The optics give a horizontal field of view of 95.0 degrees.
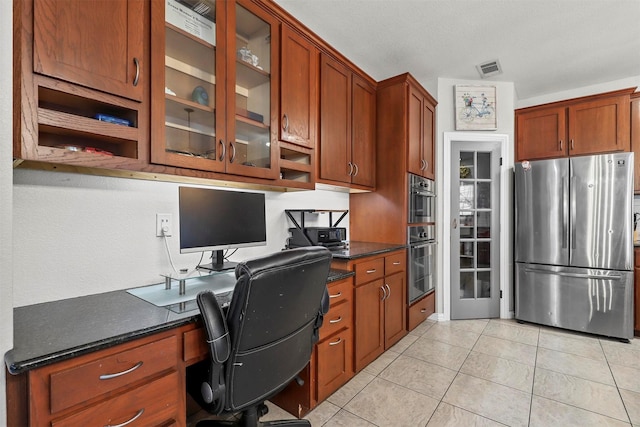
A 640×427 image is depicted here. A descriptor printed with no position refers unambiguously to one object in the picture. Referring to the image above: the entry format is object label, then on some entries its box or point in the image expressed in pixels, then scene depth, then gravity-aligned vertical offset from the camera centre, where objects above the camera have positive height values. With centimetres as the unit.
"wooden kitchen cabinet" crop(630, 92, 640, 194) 297 +83
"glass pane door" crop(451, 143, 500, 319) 330 -22
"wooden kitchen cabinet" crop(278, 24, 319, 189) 196 +74
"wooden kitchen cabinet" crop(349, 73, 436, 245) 279 +53
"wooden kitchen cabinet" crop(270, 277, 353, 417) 173 -92
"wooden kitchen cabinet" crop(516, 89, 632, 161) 302 +95
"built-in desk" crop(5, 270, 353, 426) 78 -44
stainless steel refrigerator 274 -29
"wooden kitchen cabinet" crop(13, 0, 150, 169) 100 +50
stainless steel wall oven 286 -48
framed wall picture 325 +116
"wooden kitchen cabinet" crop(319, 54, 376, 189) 233 +77
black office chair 103 -43
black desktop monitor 152 -4
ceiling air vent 290 +149
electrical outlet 162 -5
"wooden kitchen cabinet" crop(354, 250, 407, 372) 212 -73
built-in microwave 287 +15
